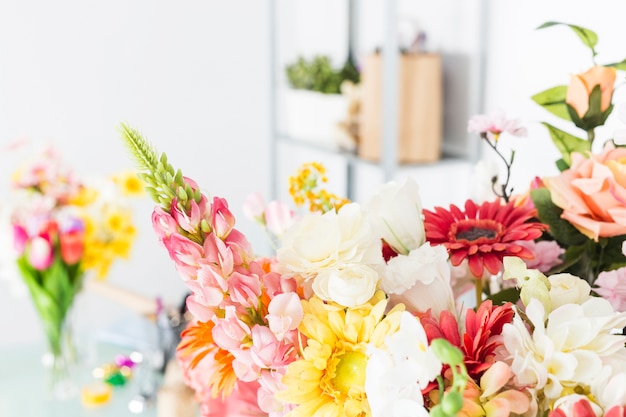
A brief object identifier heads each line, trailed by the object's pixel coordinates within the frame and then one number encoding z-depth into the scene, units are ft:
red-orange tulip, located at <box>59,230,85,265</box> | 4.31
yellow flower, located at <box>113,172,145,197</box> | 4.74
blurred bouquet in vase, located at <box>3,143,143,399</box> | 4.32
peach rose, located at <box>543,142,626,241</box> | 1.31
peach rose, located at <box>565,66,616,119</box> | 1.57
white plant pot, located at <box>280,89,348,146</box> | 6.21
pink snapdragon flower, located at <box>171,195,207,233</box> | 1.08
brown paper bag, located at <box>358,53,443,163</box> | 5.06
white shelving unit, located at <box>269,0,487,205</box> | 4.73
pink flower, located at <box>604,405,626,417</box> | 0.93
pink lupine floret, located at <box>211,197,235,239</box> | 1.11
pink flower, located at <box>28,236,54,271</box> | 4.24
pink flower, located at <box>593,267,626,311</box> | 1.32
